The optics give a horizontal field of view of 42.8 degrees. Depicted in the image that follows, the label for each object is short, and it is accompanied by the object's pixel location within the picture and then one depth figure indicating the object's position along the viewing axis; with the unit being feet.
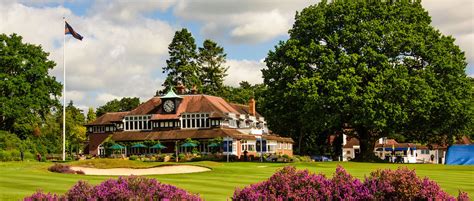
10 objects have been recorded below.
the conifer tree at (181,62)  345.72
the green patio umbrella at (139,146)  243.81
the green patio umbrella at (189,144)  233.37
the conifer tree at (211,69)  368.48
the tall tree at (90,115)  430.82
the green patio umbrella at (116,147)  247.38
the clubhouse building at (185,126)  242.58
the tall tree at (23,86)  226.79
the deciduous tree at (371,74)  166.71
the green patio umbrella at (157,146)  239.09
